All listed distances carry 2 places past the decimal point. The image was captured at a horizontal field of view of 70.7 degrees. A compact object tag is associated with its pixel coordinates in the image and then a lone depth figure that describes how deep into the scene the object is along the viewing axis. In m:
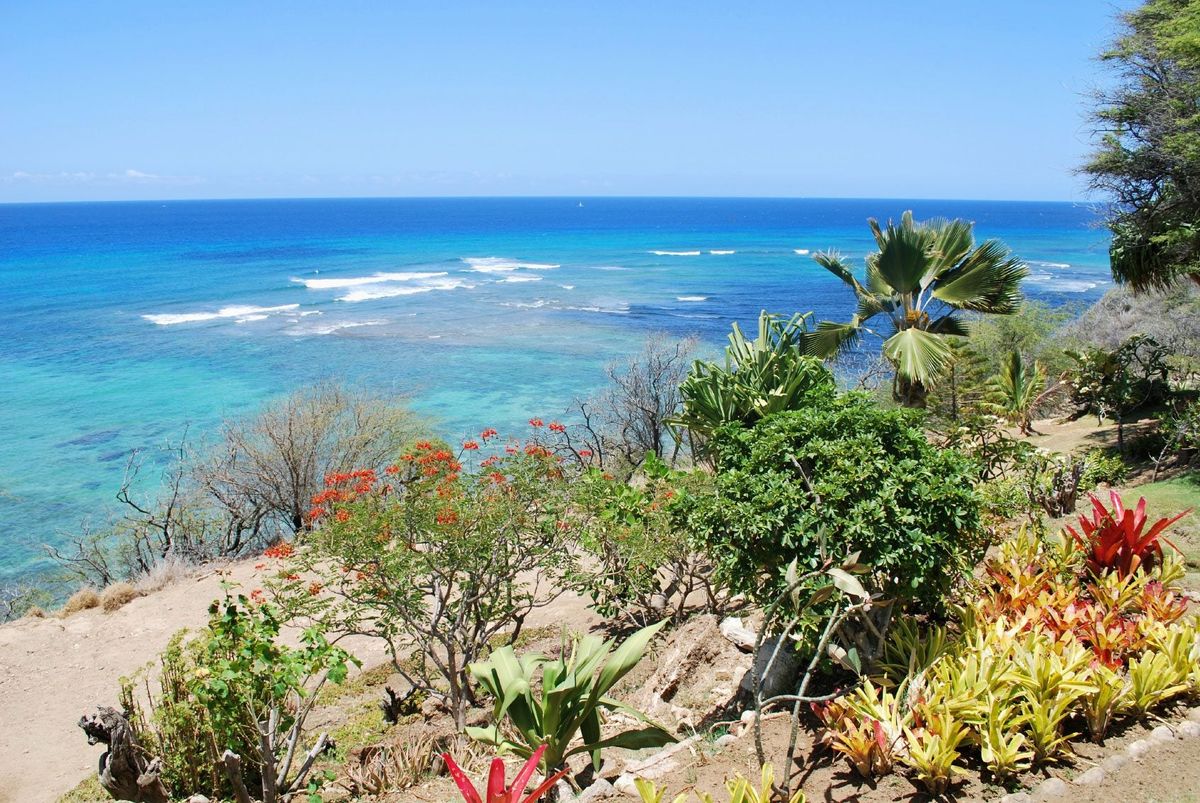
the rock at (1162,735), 4.98
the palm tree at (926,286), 9.66
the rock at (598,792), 5.07
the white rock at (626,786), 5.13
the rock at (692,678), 6.88
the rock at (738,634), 7.38
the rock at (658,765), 5.42
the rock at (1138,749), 4.86
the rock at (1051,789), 4.60
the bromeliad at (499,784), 3.88
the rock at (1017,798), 4.57
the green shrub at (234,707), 6.38
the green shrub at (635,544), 9.36
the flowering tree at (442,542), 8.23
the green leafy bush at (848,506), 5.43
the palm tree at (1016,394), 15.41
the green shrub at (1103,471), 10.12
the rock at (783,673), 6.26
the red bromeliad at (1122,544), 6.73
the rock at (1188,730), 5.01
